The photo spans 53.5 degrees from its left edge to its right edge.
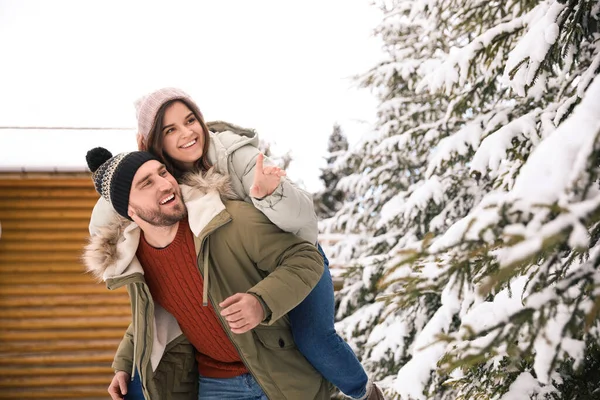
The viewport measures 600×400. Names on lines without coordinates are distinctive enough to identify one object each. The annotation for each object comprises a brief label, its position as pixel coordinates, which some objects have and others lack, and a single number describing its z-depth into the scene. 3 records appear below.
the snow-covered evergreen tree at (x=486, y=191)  1.06
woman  2.48
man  2.34
